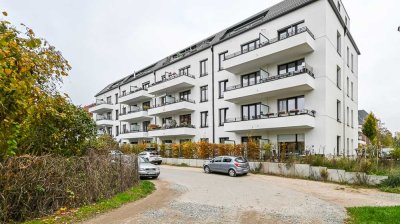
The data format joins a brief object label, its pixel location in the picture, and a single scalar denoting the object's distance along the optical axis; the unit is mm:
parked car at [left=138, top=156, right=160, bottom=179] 17100
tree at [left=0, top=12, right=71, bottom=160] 5043
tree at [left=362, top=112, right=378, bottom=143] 30828
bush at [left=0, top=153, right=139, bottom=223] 7152
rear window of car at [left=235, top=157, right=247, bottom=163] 19448
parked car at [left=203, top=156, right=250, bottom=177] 19172
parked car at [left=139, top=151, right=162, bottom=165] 27966
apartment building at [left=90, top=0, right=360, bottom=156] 20875
